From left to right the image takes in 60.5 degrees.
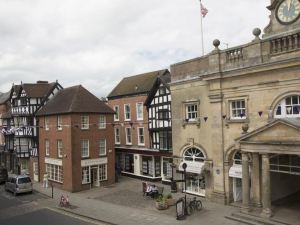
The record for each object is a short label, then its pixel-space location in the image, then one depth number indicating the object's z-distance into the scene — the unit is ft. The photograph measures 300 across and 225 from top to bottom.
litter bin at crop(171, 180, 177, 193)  62.53
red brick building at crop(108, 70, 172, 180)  77.48
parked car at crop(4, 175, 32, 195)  69.81
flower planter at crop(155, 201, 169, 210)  51.87
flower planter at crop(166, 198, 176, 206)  52.84
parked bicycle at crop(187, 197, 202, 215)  49.42
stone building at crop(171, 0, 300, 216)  43.05
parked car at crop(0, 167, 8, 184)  85.59
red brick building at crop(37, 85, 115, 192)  70.82
